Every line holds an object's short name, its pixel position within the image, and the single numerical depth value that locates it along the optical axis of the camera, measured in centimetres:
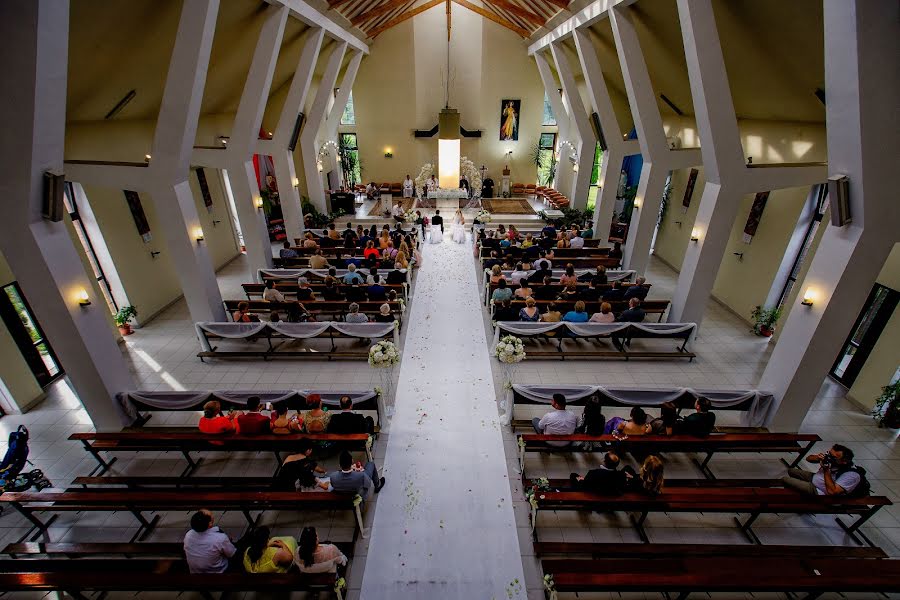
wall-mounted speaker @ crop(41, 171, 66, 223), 543
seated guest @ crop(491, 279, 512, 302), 969
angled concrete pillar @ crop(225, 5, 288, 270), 984
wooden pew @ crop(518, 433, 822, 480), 582
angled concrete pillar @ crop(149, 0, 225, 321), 704
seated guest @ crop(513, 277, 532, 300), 965
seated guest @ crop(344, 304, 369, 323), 890
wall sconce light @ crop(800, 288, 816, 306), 627
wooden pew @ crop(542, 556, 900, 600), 402
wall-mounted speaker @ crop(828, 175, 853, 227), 550
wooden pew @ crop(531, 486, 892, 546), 491
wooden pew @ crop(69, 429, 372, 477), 582
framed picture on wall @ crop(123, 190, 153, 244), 1038
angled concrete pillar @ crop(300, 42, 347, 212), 1493
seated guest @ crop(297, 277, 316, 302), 996
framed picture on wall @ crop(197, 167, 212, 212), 1352
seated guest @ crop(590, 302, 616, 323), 873
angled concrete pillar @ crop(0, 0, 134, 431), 475
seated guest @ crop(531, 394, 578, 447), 601
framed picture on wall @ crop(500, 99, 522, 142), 2189
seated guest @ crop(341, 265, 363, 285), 1056
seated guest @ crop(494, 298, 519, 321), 913
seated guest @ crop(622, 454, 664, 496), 488
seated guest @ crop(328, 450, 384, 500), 498
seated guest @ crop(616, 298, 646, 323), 885
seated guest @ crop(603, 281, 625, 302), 1000
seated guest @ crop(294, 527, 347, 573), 412
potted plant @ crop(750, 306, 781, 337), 952
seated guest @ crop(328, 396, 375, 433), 602
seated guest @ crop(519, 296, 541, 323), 907
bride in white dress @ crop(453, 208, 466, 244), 1527
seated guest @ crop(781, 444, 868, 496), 502
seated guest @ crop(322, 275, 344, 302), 967
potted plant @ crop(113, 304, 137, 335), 982
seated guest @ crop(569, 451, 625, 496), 491
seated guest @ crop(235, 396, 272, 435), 595
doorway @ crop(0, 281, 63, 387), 730
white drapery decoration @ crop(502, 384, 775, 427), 671
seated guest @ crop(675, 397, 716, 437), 586
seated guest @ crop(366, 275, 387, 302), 982
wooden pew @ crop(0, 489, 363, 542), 496
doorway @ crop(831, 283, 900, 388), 732
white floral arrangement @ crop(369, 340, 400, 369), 695
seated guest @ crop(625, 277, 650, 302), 997
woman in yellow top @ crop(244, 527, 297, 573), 416
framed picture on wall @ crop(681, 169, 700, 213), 1333
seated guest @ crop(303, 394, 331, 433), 598
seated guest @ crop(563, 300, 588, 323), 884
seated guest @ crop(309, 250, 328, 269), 1163
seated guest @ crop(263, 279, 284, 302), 970
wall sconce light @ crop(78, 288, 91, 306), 620
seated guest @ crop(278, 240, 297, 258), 1260
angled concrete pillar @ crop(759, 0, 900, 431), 480
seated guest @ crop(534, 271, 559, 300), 1011
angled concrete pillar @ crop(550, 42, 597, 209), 1502
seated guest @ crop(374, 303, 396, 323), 911
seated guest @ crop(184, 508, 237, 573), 428
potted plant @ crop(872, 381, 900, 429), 679
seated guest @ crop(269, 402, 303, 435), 597
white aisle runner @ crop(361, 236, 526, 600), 469
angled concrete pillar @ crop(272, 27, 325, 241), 1245
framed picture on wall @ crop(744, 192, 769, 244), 1010
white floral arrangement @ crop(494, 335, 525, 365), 734
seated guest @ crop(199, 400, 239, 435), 597
